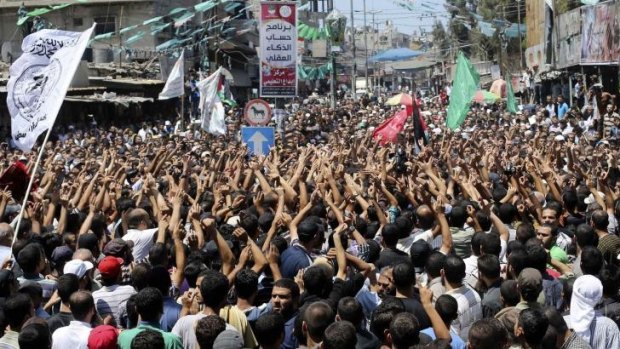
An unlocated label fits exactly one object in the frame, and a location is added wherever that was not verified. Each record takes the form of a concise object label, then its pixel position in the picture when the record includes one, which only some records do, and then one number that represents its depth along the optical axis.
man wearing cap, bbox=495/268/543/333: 6.16
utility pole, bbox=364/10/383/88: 100.29
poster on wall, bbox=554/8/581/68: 29.45
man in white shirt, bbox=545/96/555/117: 28.10
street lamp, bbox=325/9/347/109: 50.00
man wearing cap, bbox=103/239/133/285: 7.32
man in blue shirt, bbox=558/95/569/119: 27.58
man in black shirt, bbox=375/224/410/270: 7.50
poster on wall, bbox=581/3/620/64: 25.23
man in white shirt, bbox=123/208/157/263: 8.44
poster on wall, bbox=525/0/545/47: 47.88
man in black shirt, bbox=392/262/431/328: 6.21
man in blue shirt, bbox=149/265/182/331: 6.32
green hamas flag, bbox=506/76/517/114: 26.89
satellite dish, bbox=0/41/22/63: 39.17
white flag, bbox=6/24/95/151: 9.06
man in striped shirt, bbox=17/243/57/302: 7.16
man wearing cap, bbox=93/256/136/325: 6.64
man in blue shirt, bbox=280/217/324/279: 7.47
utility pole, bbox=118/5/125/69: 41.12
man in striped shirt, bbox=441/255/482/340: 6.44
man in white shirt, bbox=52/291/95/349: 5.79
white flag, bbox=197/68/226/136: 22.23
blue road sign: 17.67
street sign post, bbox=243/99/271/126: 19.53
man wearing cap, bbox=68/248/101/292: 6.93
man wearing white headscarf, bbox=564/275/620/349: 5.97
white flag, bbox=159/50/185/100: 25.42
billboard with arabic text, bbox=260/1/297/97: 21.61
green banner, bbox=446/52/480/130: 20.38
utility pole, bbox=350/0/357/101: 61.76
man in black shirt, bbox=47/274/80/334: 6.26
